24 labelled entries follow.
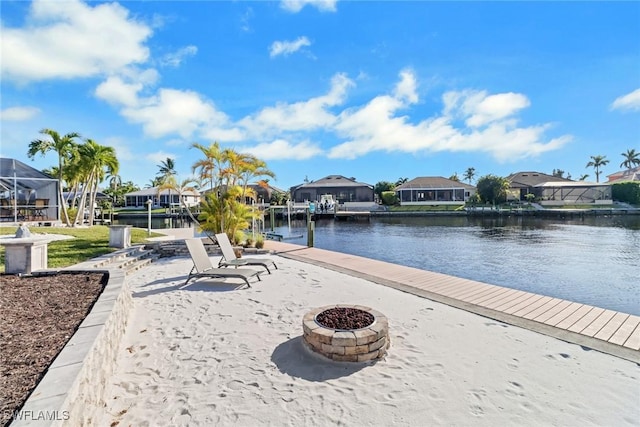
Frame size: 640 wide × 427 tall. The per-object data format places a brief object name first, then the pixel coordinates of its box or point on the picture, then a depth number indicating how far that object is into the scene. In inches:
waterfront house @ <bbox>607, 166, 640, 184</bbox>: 2415.1
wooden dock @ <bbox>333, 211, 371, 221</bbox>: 1636.3
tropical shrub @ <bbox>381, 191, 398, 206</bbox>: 2133.4
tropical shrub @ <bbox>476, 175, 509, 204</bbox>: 1815.9
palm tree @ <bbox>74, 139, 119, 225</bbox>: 719.7
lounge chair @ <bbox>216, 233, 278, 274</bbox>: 297.0
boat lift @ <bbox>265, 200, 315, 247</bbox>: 487.8
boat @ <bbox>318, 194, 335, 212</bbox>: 1799.1
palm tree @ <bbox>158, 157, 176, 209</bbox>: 2797.7
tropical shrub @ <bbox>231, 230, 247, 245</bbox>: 453.1
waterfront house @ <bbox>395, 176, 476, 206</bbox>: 2126.0
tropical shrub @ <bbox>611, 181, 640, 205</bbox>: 1820.9
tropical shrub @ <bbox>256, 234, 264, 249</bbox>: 452.9
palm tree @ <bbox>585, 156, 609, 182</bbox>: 2810.0
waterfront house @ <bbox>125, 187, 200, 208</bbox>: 2149.4
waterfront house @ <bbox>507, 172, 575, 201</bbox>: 2196.1
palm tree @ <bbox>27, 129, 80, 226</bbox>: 697.6
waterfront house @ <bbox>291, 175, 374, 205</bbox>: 2223.2
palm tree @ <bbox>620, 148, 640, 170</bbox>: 2763.3
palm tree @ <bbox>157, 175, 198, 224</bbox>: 451.5
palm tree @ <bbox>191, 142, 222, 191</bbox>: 447.8
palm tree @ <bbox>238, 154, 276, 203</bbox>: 464.1
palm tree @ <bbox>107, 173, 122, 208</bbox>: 2301.3
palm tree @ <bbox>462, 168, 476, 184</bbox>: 3474.4
